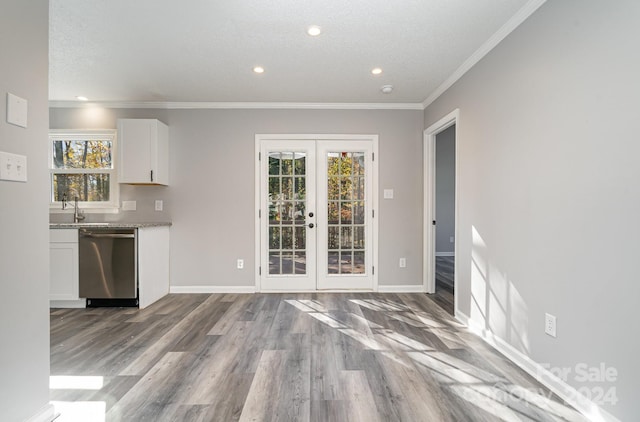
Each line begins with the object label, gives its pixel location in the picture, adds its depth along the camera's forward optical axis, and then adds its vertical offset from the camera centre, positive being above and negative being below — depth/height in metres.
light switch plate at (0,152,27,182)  1.30 +0.19
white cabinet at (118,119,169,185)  3.69 +0.72
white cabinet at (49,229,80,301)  3.30 -0.59
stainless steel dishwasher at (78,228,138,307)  3.30 -0.56
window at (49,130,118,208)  3.98 +0.57
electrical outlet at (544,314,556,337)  1.85 -0.69
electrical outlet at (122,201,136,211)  3.98 +0.08
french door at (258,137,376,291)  4.00 -0.02
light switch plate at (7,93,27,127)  1.33 +0.45
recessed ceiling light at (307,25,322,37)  2.29 +1.37
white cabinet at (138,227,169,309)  3.37 -0.62
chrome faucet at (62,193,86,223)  3.88 +0.01
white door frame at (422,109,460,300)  3.94 +0.02
